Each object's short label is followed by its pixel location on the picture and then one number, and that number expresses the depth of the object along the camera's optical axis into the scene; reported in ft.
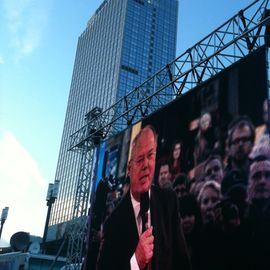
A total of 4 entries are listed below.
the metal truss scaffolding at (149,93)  41.32
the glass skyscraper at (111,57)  341.41
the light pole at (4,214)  163.84
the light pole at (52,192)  138.92
